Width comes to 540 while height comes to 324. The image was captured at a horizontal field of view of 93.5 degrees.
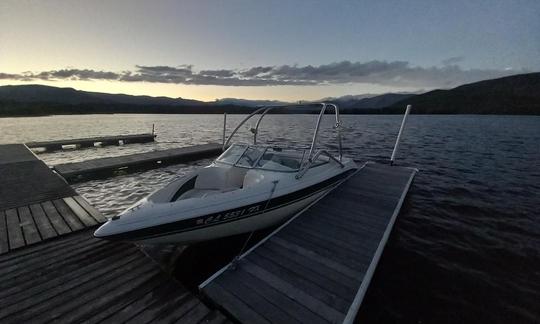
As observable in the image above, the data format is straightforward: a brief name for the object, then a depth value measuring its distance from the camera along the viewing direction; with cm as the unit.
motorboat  572
